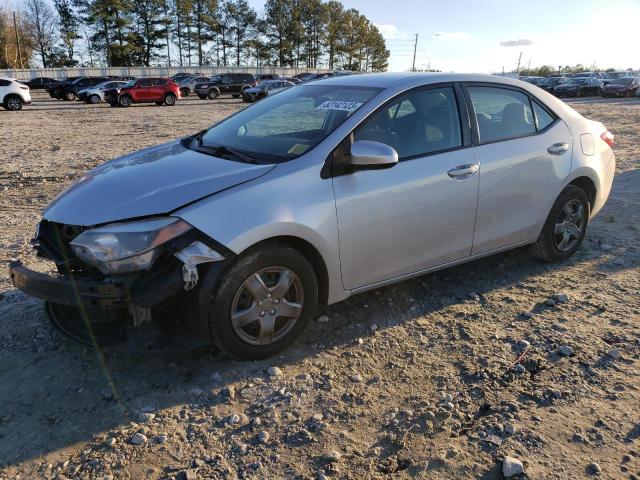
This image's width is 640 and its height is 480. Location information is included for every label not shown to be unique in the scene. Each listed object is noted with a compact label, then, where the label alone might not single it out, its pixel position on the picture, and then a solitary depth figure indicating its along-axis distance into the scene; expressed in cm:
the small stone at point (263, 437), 261
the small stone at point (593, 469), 242
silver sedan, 285
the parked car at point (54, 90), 3450
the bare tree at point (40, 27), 6806
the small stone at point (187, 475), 237
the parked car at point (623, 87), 3694
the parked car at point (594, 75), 4191
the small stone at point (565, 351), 339
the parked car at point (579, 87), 3884
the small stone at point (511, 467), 239
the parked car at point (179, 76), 4625
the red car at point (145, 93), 2972
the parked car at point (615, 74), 4397
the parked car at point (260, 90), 3316
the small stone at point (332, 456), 249
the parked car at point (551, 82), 4208
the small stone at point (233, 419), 274
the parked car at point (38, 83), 4366
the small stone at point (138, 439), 257
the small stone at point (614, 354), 337
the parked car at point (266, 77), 4512
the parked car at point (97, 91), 3082
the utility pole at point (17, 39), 6600
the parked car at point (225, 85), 3619
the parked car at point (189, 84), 3965
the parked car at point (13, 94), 2403
